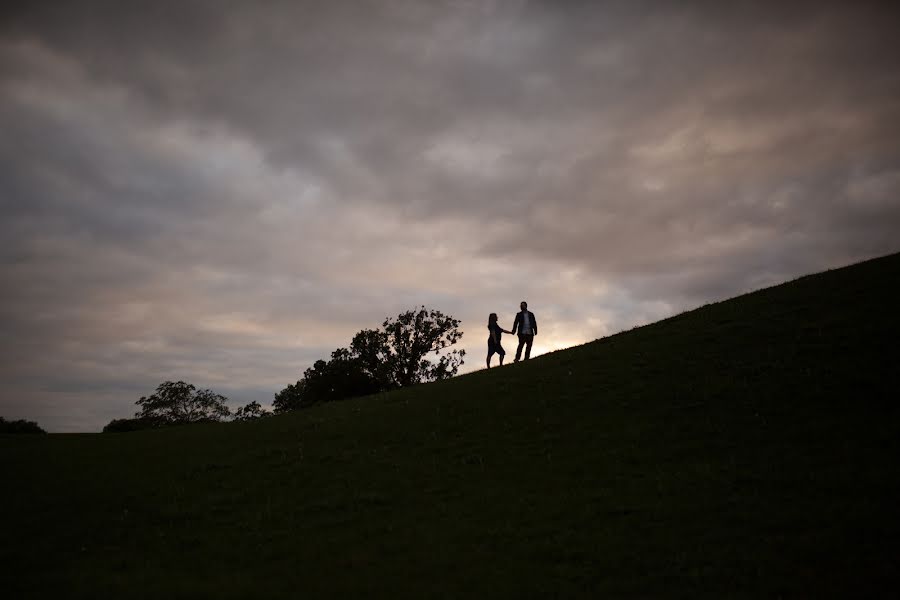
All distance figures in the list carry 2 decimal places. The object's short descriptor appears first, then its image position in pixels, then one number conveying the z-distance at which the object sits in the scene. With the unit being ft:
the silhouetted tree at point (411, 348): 258.16
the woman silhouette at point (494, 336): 111.75
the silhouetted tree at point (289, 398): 304.67
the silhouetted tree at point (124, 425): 202.08
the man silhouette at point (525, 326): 107.45
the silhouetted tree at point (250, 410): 308.60
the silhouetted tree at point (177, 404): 284.82
